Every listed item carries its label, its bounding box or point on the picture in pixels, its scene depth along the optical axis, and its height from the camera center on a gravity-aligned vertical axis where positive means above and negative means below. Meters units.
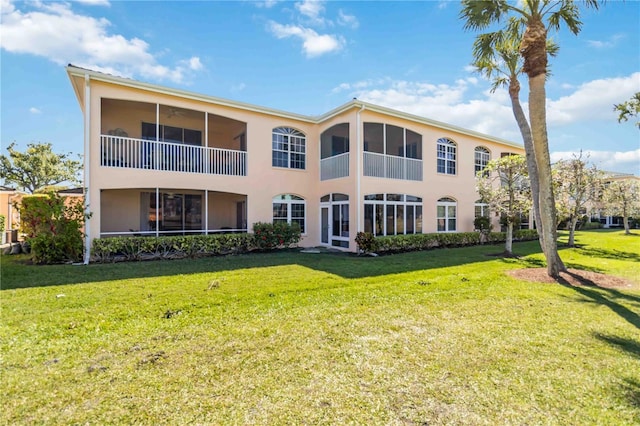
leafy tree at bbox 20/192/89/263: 10.62 -0.17
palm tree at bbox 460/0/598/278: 8.82 +3.68
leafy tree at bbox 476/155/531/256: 13.93 +1.20
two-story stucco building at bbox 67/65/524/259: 12.42 +2.44
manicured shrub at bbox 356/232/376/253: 13.60 -0.97
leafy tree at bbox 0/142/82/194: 31.33 +5.49
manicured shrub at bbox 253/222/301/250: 14.02 -0.67
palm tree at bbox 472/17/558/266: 9.97 +6.03
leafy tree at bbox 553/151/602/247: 16.77 +1.66
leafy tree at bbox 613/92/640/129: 10.05 +3.50
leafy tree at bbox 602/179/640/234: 27.04 +1.65
